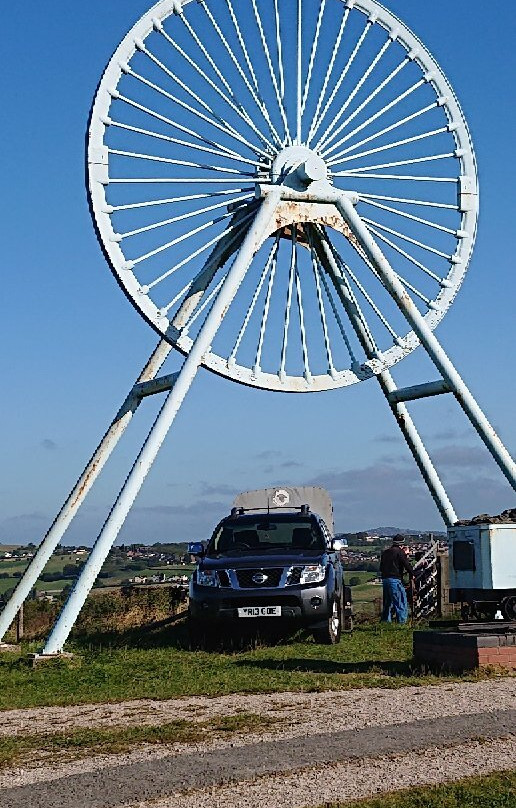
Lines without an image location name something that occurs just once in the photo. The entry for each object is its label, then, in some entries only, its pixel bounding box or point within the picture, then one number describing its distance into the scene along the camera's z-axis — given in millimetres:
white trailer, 12766
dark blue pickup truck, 14727
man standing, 20047
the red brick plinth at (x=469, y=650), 11164
